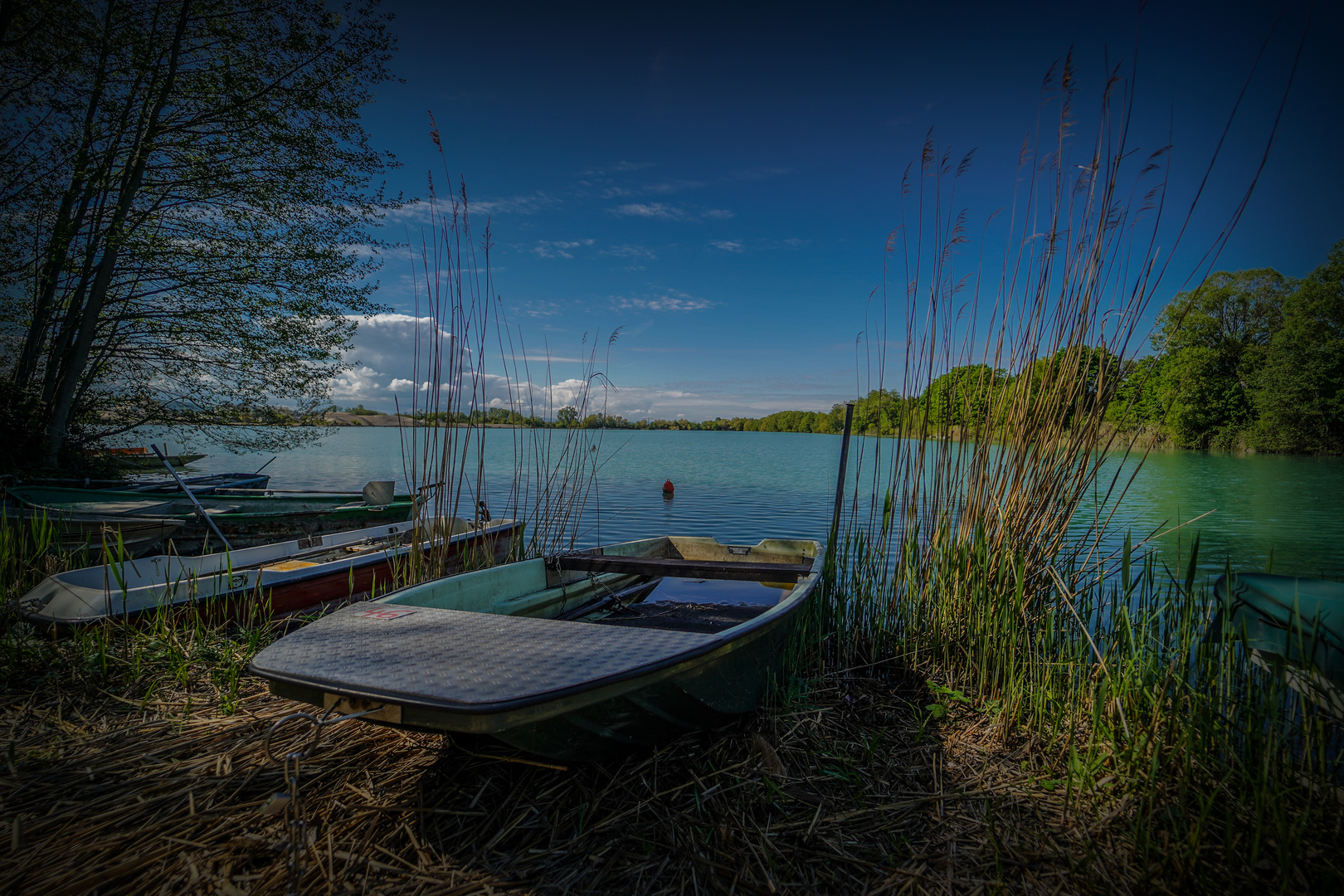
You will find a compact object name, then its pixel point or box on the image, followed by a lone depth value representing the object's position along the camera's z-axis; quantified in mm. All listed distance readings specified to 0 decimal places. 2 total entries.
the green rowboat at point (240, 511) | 4969
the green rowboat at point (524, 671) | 1345
